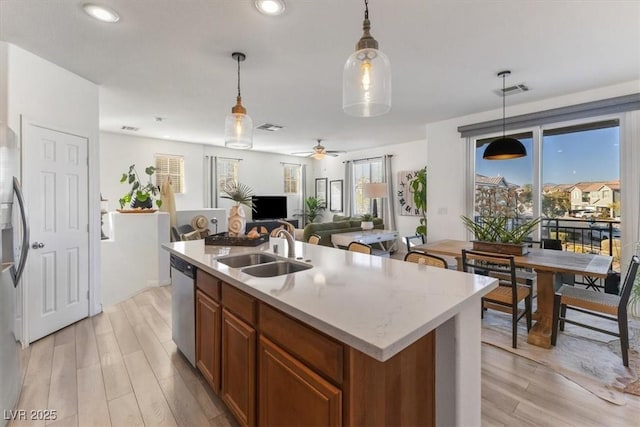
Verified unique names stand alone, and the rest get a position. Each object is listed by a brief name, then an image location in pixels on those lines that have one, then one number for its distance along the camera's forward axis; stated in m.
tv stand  7.62
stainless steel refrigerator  1.68
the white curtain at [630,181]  3.27
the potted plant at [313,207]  8.94
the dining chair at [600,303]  2.23
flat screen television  7.94
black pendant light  3.17
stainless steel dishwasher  2.15
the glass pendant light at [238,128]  2.51
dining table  2.35
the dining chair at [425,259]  2.11
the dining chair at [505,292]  2.51
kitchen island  0.98
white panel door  2.73
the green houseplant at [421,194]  6.03
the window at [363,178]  7.79
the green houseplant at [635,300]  2.75
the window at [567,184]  3.60
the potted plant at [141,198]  4.70
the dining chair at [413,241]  3.57
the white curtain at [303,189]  9.11
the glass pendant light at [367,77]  1.56
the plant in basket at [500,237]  2.91
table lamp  6.26
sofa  5.44
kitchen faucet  2.00
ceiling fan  6.07
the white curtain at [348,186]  8.30
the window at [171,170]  6.49
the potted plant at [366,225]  6.20
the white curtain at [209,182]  7.19
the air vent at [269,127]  5.29
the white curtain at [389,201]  7.24
